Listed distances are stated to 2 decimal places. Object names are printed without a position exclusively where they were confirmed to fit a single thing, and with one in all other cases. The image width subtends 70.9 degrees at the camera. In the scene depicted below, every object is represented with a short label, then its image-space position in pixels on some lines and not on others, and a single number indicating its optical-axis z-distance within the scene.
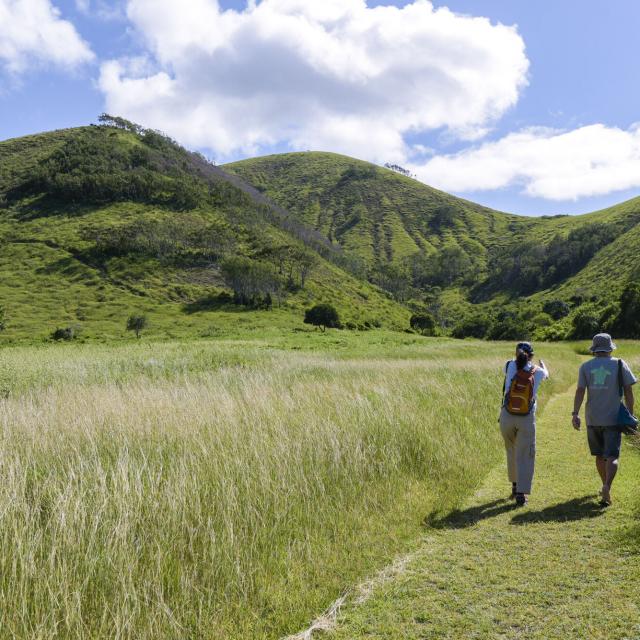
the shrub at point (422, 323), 86.36
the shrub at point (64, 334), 52.62
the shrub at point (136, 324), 59.09
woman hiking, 6.60
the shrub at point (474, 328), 85.56
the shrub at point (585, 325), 55.31
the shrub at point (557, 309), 85.62
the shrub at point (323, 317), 69.81
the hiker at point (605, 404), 6.41
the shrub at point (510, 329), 71.50
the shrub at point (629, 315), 50.34
